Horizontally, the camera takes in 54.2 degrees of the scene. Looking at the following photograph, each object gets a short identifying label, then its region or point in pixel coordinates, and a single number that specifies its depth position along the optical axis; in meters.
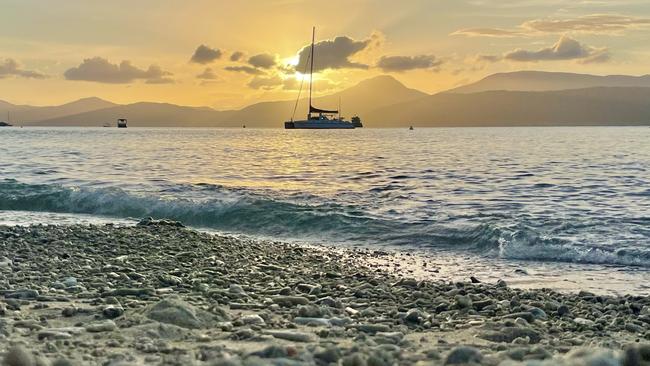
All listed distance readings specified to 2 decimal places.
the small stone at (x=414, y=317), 7.03
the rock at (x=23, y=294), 7.45
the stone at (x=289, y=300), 7.72
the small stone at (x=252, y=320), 6.47
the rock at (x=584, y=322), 7.23
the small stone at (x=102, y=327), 5.97
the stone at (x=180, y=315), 6.27
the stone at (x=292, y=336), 5.82
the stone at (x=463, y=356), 4.96
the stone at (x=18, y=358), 4.53
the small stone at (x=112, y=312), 6.57
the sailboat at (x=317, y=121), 173.12
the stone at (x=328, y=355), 4.95
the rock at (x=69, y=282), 8.23
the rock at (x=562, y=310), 7.86
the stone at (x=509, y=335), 6.29
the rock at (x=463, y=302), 7.95
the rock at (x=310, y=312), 6.96
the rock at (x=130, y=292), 7.73
